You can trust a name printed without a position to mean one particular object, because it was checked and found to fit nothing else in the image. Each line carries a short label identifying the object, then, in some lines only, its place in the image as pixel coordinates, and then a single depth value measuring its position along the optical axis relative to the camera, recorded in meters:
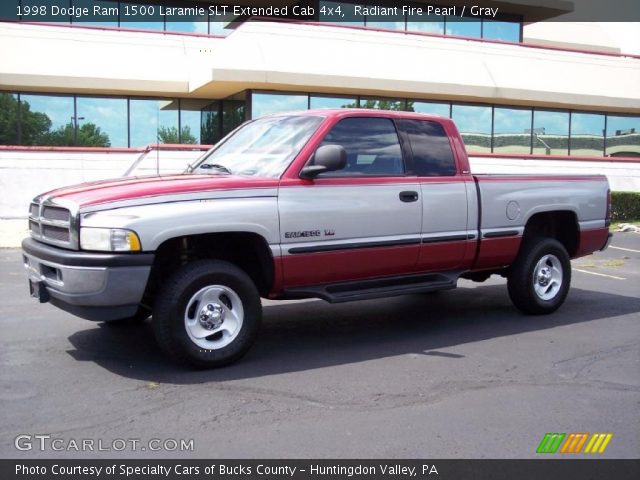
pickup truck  5.23
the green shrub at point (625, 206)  19.61
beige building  18.64
